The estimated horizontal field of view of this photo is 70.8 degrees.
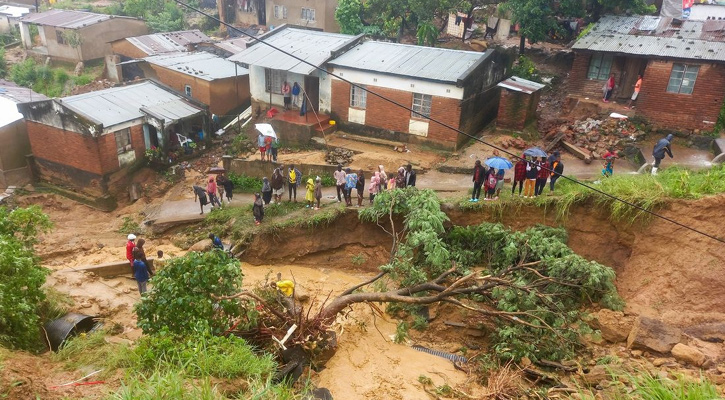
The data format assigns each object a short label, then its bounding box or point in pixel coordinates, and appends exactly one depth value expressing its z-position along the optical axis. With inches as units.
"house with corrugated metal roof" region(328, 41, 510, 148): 757.9
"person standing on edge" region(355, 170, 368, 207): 605.1
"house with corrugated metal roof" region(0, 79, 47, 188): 787.4
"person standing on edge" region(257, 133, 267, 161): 754.2
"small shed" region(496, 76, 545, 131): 794.2
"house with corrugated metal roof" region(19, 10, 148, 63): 1222.9
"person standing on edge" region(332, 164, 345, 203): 614.5
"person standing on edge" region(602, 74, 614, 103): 802.2
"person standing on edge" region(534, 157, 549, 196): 541.3
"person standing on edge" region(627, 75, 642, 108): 767.7
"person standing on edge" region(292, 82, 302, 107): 881.7
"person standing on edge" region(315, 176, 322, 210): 609.5
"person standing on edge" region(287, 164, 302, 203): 639.3
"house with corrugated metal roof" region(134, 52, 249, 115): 967.0
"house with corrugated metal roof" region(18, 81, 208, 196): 746.2
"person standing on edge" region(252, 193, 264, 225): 590.6
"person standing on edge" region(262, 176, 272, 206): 621.0
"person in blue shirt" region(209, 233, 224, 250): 508.4
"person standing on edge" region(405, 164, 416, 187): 600.4
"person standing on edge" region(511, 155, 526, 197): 548.4
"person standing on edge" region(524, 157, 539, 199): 539.0
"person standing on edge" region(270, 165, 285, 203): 647.8
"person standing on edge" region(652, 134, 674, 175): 589.3
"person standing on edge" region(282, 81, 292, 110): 887.1
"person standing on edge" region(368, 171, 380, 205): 610.2
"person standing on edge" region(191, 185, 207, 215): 645.3
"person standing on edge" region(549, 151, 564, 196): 550.3
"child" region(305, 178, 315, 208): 618.8
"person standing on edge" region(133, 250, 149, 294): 467.2
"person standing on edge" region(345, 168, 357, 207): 611.2
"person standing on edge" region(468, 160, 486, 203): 547.2
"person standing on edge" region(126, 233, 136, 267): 489.4
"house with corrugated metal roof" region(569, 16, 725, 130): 707.4
